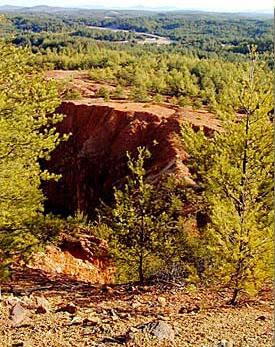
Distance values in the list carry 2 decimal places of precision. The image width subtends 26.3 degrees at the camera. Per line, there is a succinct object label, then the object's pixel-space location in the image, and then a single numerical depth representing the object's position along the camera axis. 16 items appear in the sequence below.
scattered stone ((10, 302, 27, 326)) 9.69
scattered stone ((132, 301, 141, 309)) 11.44
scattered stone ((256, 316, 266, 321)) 10.35
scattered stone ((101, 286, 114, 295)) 13.23
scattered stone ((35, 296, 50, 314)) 10.46
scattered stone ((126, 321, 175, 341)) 8.63
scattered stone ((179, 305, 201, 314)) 11.11
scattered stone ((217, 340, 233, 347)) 8.47
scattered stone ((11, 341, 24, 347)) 8.47
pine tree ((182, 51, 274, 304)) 11.17
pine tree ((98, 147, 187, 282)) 14.05
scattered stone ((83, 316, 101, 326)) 9.48
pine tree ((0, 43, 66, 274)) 11.52
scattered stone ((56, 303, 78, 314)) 10.62
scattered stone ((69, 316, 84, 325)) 9.59
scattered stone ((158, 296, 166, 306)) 11.80
